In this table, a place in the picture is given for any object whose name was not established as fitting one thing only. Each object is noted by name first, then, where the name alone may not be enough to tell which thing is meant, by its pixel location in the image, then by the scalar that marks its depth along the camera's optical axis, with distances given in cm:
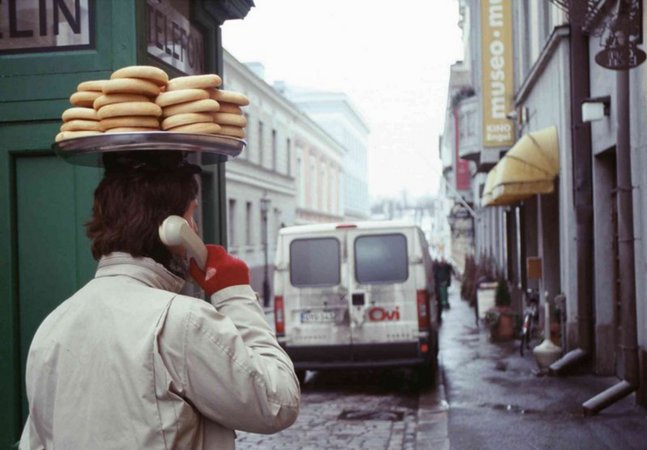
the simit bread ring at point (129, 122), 276
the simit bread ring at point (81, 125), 279
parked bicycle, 1514
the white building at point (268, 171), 3759
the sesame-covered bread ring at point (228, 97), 292
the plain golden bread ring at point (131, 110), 278
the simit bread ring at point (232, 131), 286
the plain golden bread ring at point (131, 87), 285
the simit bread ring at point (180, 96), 281
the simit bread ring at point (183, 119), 273
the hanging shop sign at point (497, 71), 2128
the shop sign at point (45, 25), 420
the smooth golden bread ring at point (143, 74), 288
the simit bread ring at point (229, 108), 294
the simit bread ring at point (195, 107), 279
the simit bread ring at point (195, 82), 287
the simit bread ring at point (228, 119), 288
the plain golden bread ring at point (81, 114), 286
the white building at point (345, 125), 7869
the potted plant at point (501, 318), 1781
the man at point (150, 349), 230
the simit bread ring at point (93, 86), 298
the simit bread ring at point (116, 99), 284
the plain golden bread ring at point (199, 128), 270
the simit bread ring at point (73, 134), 269
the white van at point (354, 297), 1254
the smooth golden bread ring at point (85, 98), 296
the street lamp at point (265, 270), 3400
